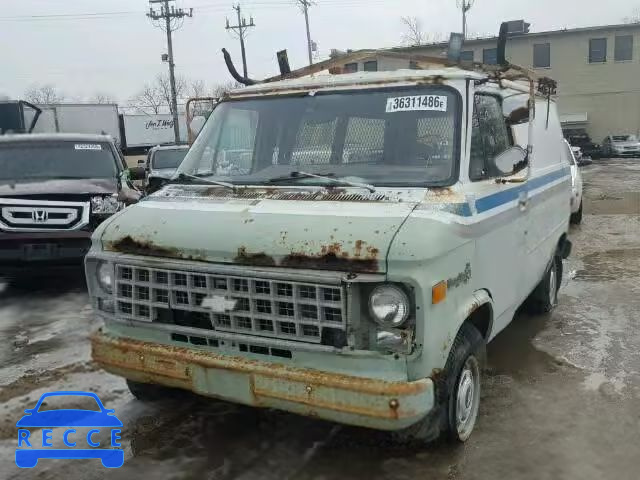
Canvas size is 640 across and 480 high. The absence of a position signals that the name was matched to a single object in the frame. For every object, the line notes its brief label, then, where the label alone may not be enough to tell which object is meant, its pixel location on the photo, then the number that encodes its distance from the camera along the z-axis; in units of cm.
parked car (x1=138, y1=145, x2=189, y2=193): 1544
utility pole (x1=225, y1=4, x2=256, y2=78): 4491
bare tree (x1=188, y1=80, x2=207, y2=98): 7947
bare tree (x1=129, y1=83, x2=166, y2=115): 8688
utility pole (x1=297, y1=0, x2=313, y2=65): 4303
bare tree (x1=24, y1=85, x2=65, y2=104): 8994
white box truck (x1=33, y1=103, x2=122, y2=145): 2886
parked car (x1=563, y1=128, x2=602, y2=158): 3725
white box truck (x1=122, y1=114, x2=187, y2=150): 3853
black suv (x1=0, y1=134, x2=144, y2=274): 732
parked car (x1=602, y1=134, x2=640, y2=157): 3534
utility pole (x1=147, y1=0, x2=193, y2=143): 3875
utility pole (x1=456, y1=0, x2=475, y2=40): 4872
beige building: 3822
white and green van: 310
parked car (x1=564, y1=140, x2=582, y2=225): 1186
